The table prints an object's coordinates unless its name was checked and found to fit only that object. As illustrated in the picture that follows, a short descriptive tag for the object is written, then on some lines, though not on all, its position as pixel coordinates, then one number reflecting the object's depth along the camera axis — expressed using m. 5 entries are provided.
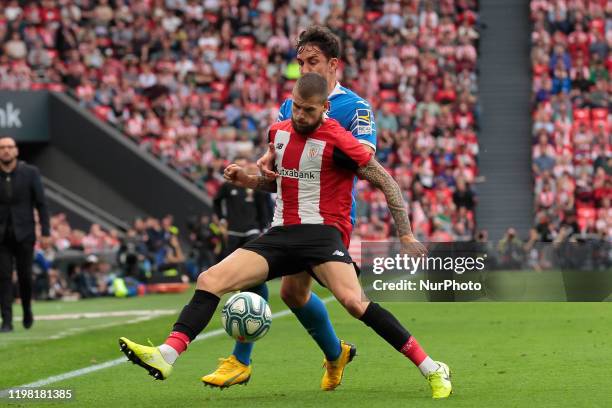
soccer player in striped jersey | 17.37
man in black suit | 31.81
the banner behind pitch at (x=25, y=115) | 62.56
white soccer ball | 18.06
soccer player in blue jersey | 18.61
